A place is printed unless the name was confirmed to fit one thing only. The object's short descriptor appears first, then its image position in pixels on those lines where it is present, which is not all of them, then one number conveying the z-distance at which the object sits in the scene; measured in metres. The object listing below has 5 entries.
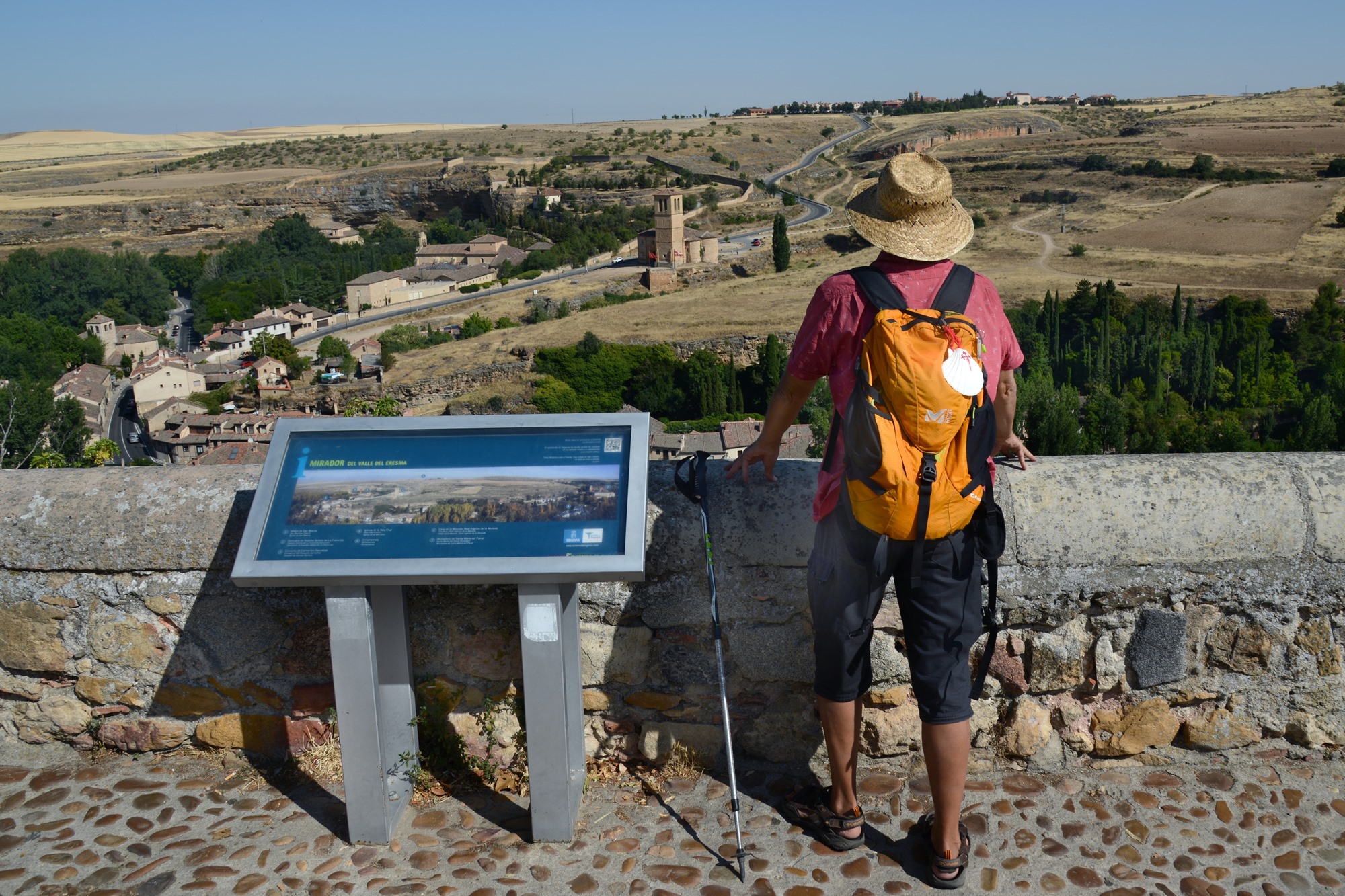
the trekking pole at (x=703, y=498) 2.19
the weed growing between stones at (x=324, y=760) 2.52
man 2.00
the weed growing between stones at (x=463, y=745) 2.49
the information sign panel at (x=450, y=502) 2.08
